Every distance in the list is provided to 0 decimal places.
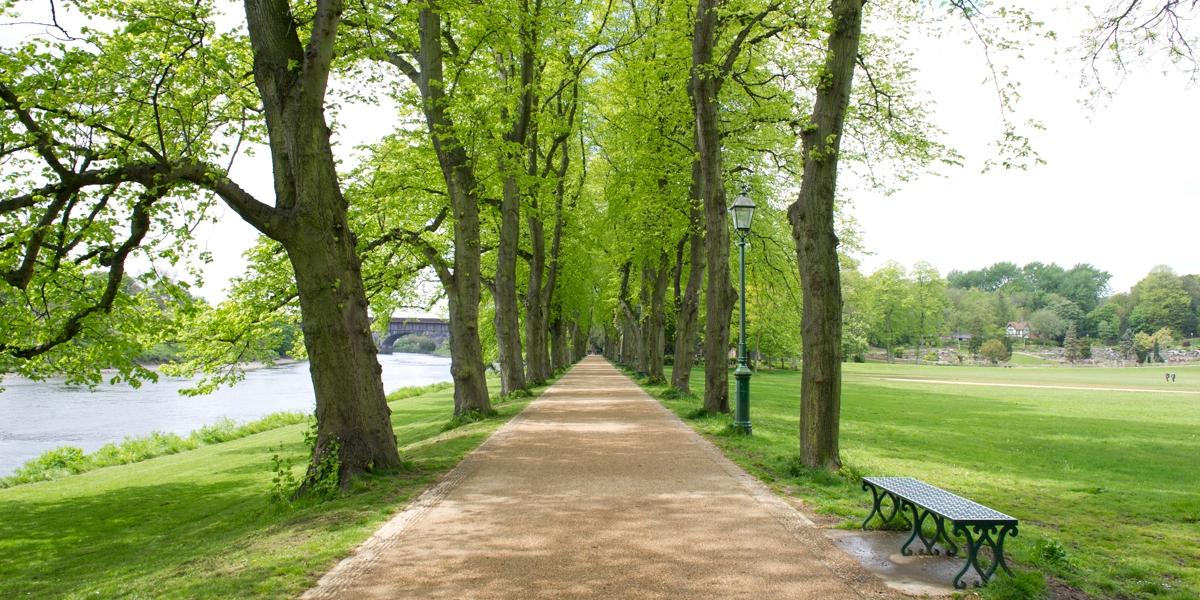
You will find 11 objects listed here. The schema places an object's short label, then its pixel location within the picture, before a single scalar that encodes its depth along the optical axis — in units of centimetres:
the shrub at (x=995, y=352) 10431
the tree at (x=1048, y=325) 13301
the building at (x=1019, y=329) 14200
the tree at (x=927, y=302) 10350
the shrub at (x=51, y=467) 1522
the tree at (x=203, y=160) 867
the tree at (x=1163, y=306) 11225
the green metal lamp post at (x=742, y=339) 1264
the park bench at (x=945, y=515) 488
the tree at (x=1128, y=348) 10444
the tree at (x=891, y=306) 9681
